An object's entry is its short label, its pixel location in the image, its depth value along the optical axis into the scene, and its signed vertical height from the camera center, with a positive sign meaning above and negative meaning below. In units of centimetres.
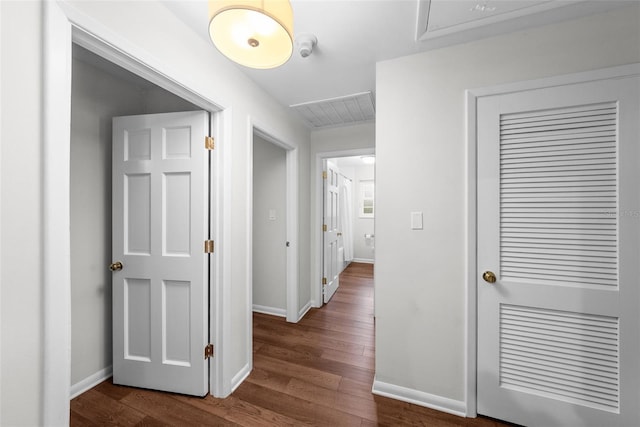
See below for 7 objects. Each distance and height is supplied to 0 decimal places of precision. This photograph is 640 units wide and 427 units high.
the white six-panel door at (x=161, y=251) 166 -27
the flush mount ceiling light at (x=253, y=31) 75 +66
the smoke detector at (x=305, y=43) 150 +109
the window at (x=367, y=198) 616 +39
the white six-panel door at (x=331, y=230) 336 -26
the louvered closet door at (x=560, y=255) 128 -24
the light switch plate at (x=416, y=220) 164 -5
